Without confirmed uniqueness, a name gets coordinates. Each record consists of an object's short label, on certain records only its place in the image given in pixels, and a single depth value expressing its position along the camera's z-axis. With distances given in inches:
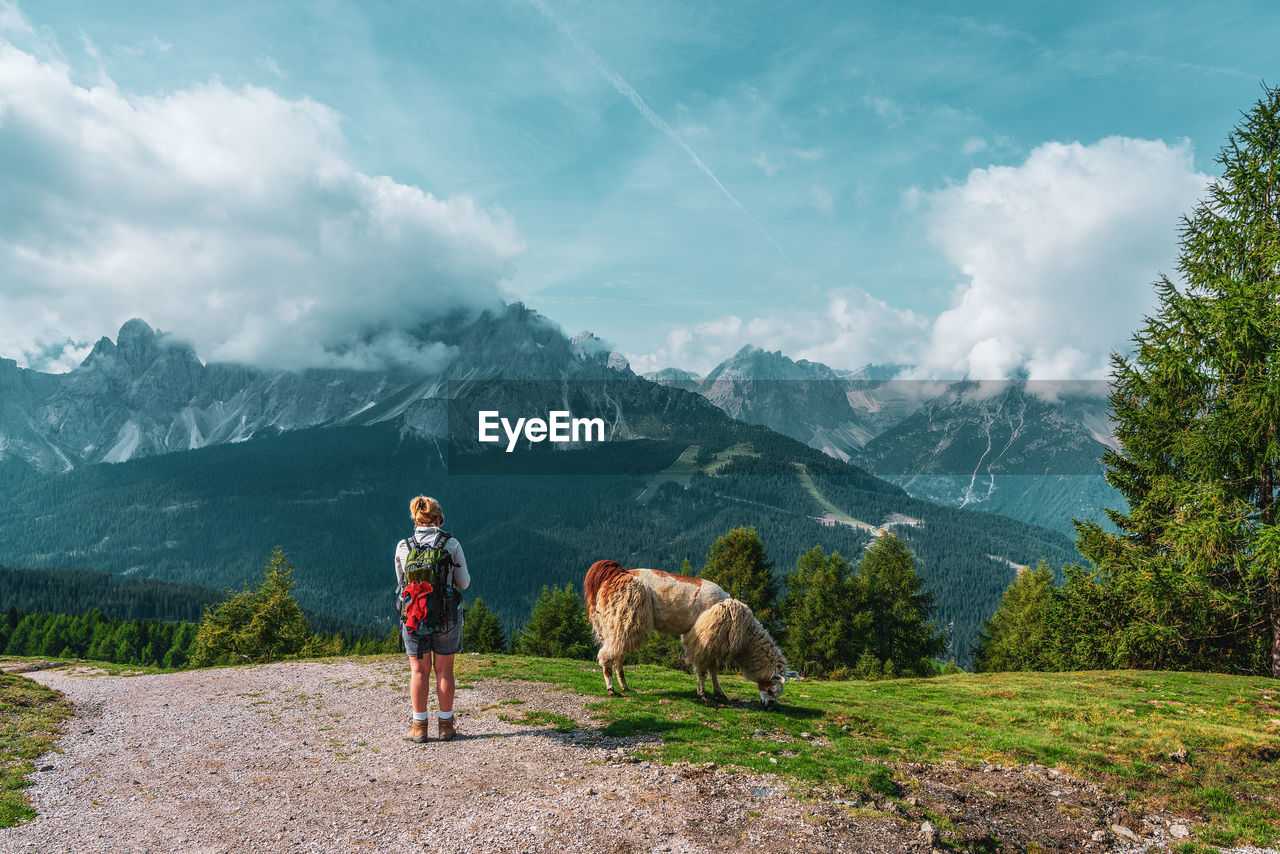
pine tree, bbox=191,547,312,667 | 1519.4
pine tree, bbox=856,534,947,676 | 1792.6
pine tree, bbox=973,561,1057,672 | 1728.2
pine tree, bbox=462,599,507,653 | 2305.6
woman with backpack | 404.8
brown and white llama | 542.0
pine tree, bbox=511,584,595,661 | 2233.3
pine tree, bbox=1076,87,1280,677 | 722.8
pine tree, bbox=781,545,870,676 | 1729.8
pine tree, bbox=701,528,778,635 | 1727.4
